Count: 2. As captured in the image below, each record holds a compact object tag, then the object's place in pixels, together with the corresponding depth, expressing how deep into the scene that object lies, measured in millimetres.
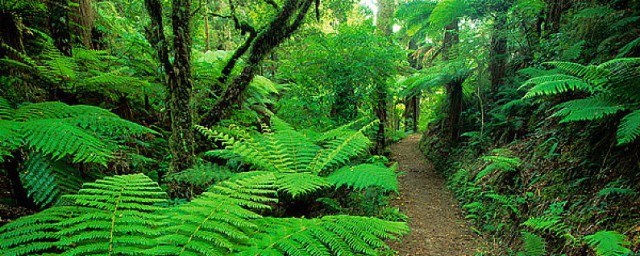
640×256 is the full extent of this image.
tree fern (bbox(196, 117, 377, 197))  2754
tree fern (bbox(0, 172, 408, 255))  1140
